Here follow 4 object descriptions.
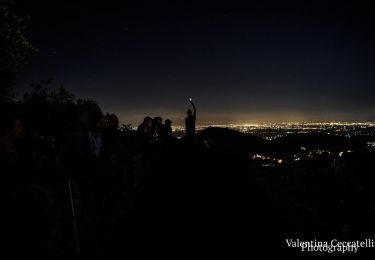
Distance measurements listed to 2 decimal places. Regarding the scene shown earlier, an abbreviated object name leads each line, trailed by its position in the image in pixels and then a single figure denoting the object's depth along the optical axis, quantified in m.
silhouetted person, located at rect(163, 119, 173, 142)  11.31
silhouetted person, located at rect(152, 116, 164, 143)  10.25
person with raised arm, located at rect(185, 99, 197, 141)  13.21
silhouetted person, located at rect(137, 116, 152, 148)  8.94
